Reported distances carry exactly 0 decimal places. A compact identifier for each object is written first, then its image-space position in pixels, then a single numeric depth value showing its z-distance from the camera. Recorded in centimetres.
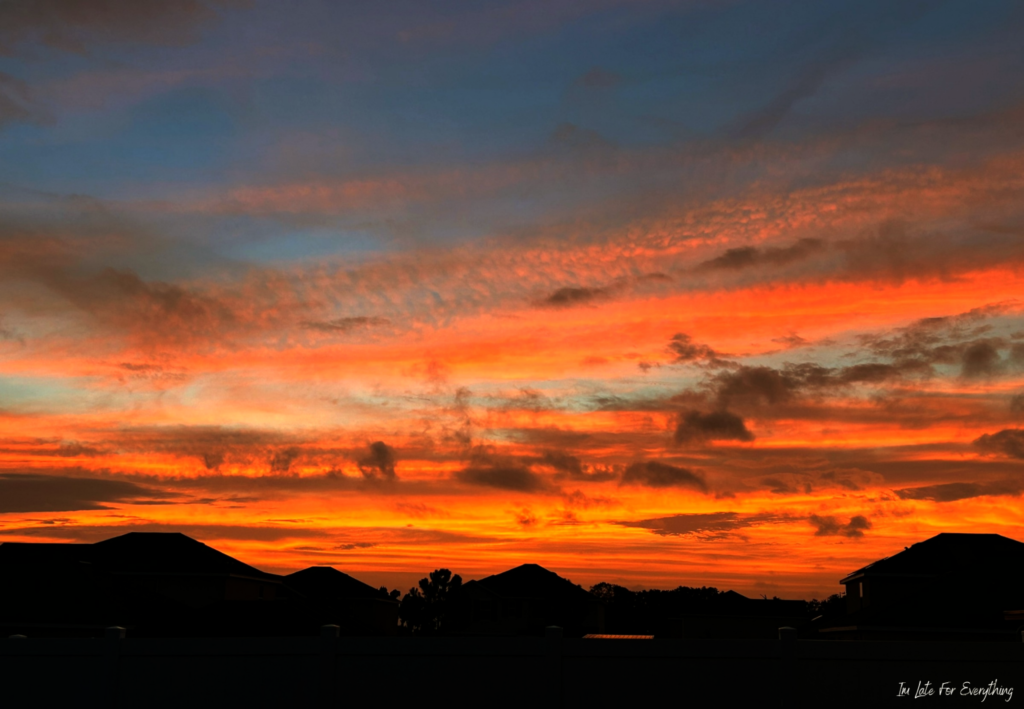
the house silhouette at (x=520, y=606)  8875
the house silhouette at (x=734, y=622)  8662
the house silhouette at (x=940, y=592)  4597
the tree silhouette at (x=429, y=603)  13000
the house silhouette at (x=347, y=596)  8369
